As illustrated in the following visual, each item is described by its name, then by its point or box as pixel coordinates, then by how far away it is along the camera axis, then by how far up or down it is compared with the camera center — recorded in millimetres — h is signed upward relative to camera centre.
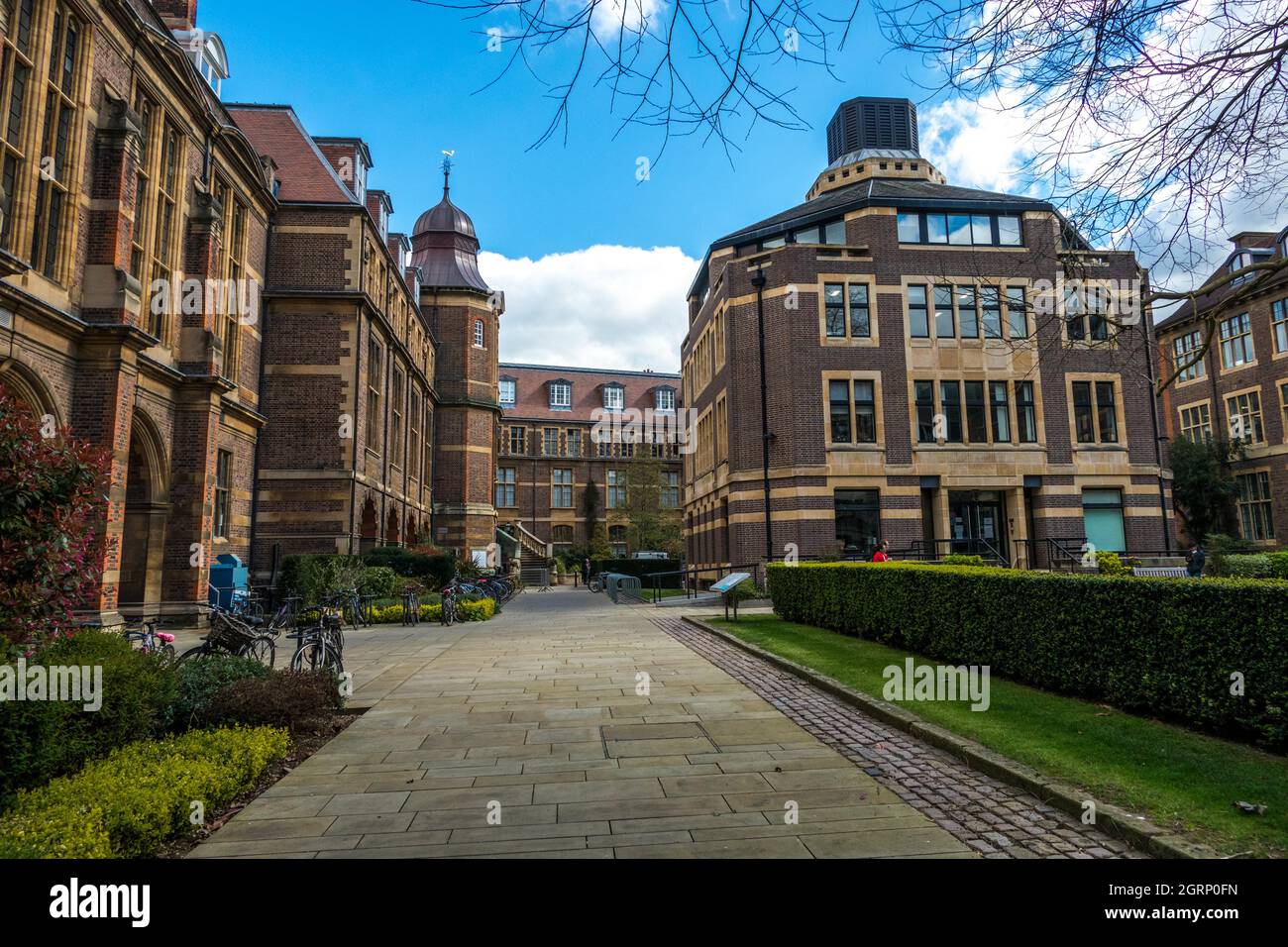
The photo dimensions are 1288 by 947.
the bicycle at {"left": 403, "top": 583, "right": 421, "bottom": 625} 17719 -1285
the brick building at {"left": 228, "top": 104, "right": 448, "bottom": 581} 22969 +6592
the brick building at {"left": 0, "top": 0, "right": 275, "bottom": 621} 11516 +5802
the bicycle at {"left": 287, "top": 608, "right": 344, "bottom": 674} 8703 -1120
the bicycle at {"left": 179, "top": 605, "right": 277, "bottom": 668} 7855 -918
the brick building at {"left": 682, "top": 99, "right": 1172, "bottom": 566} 26625 +5394
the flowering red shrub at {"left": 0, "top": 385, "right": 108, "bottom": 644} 4734 +219
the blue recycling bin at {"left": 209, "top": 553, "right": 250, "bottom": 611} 17766 -615
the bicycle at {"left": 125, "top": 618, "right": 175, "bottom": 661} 8667 -971
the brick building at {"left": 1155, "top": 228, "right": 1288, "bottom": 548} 36500 +8203
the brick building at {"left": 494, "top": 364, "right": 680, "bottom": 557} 62250 +8374
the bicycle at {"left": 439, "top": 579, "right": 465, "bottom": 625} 17953 -1359
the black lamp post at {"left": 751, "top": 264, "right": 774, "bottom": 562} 25767 +5391
